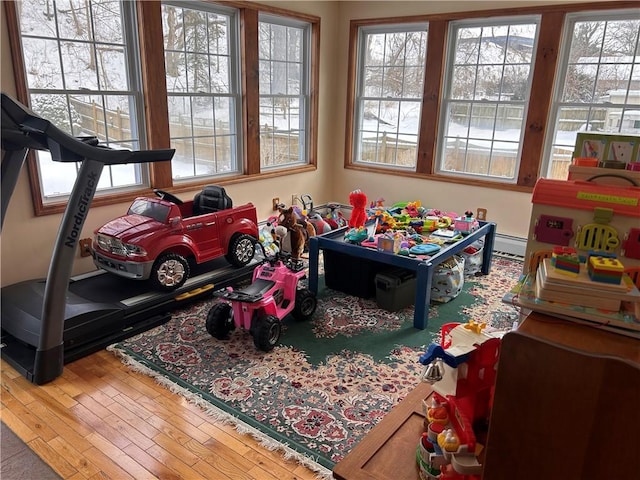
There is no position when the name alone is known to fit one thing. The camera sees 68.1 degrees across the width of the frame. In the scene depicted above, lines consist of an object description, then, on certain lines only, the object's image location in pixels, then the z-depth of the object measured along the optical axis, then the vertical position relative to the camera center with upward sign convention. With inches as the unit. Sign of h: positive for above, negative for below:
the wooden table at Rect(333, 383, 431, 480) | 50.7 -37.2
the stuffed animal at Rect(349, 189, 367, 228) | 147.2 -30.2
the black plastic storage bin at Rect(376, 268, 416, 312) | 130.0 -47.9
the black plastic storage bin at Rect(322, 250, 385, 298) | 138.9 -47.3
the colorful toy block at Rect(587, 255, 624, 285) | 45.9 -14.6
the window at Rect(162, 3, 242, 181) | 158.7 +5.7
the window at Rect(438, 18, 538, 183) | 177.0 +6.7
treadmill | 79.5 -45.7
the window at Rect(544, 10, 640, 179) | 158.4 +12.5
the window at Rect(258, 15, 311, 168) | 191.0 +6.9
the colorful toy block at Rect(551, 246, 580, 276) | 48.0 -14.7
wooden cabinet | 32.4 -21.0
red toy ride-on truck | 121.3 -35.4
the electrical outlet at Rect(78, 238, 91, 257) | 139.1 -41.1
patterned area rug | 85.7 -54.9
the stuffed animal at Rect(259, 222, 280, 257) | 168.7 -47.6
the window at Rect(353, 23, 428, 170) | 202.1 +7.3
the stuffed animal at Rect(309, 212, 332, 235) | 180.0 -43.1
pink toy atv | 108.0 -46.2
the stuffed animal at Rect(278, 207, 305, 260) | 165.2 -40.9
